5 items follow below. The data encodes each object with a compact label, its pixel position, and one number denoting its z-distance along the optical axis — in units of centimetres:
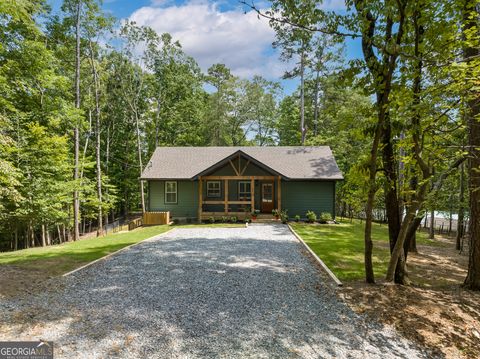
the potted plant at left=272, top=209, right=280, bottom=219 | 1786
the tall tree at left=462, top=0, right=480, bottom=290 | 596
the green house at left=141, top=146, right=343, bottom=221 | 1844
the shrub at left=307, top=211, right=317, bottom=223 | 1784
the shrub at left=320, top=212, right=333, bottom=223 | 1795
